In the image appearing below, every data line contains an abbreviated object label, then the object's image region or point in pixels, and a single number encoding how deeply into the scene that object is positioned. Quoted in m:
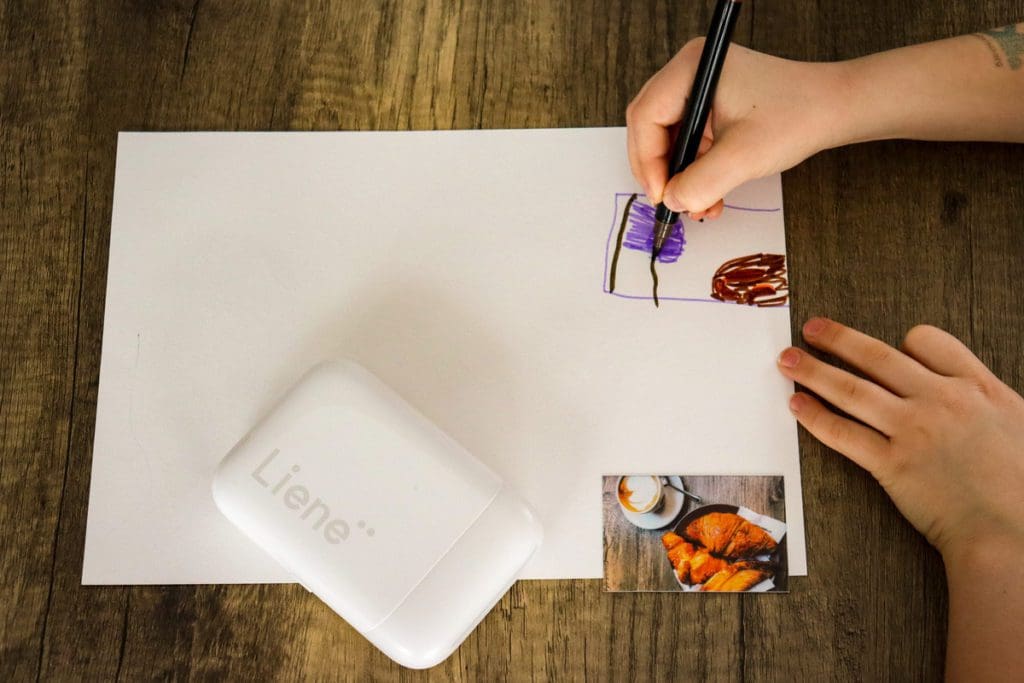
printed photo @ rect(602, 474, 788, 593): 0.55
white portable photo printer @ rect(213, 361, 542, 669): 0.49
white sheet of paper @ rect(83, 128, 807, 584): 0.57
